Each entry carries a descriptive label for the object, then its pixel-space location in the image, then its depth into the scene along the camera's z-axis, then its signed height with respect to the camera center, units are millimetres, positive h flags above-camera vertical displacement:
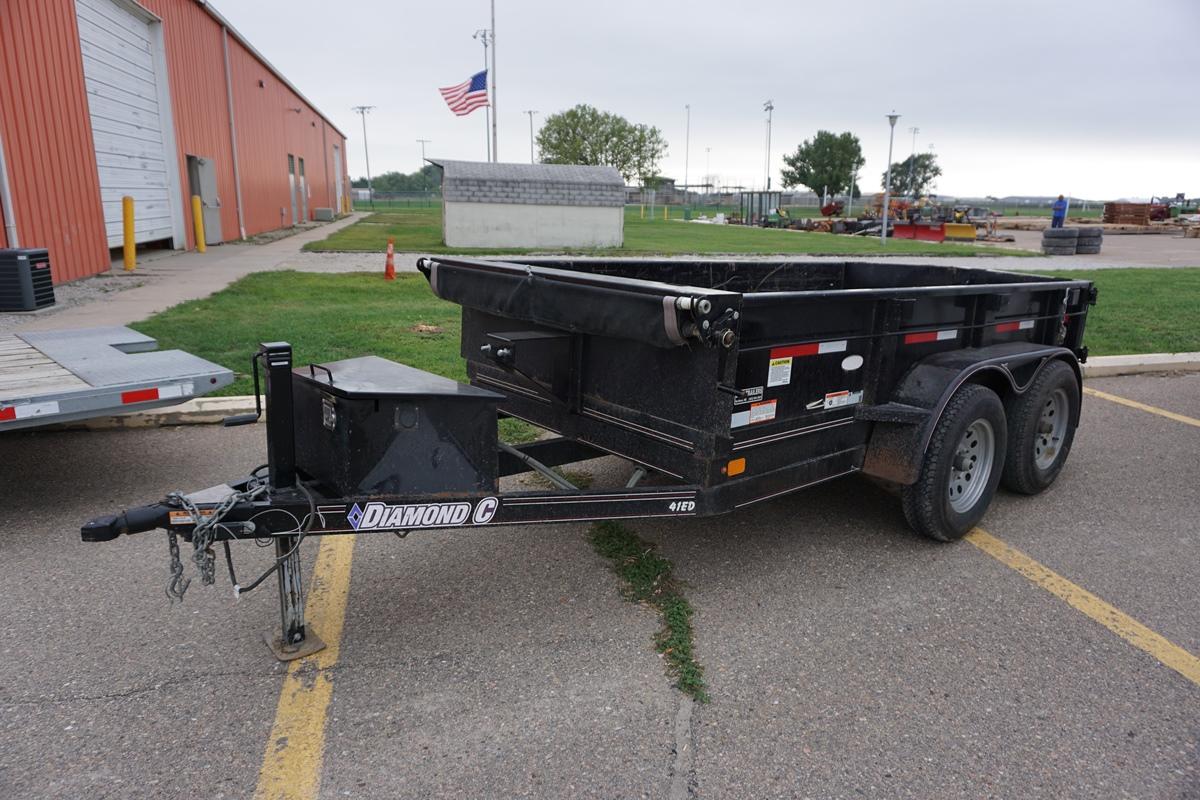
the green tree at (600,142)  80438 +6316
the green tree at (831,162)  84312 +4879
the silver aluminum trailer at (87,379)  4094 -950
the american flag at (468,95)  32031 +4254
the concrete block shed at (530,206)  24125 +9
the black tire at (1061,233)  25078 -624
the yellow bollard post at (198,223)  20828 -514
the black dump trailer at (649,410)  2982 -879
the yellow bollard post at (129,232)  15984 -591
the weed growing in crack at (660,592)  3205 -1755
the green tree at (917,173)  99375 +4632
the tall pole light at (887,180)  30002 +1090
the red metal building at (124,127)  12641 +1560
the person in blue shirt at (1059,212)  32406 +4
